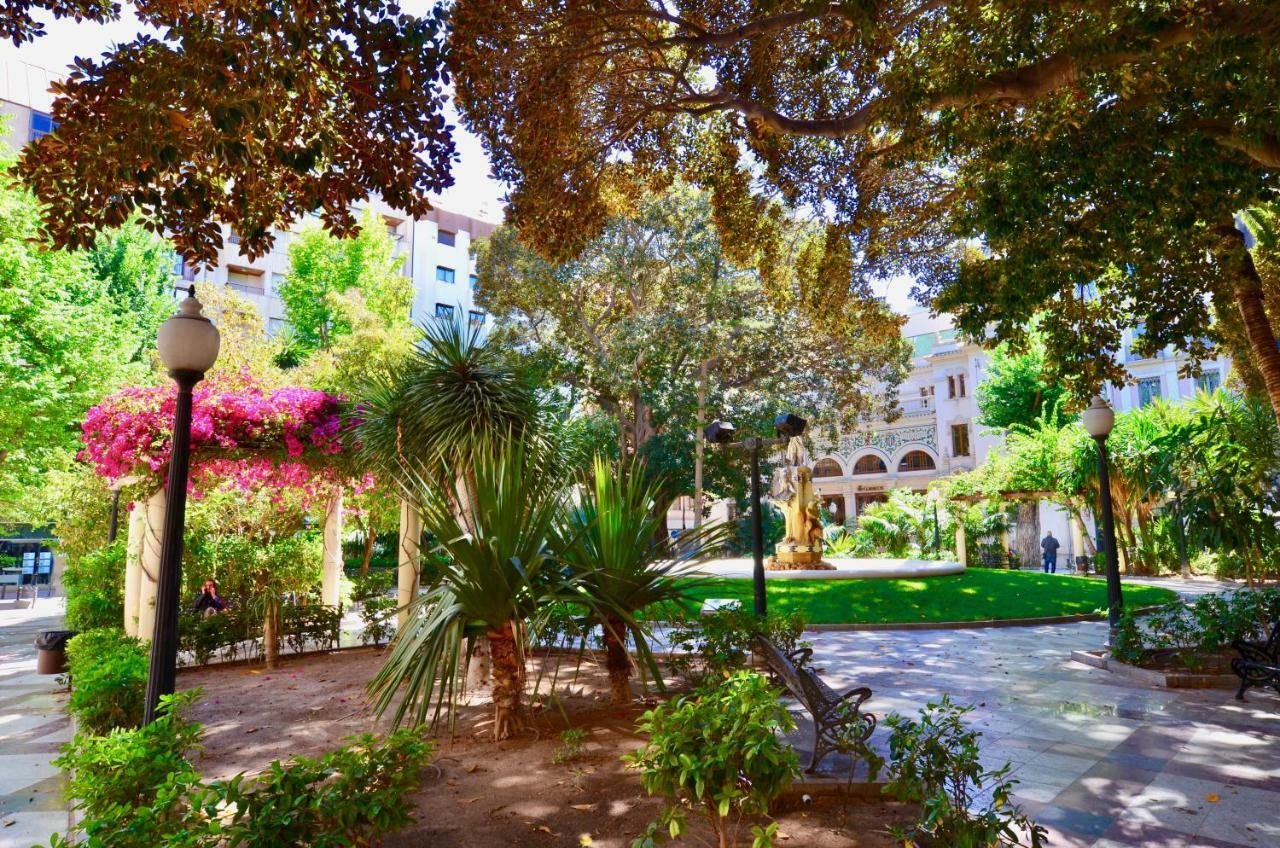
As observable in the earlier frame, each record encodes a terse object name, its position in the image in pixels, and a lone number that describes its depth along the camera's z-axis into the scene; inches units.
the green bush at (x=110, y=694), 225.3
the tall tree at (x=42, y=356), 636.7
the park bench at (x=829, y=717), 166.9
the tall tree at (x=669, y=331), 872.9
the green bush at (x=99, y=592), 433.4
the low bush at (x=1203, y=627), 328.2
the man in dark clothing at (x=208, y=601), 481.4
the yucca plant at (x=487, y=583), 171.8
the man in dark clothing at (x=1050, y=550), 1052.5
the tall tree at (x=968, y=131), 228.8
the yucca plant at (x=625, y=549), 204.2
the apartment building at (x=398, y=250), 1295.5
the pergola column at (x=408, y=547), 380.2
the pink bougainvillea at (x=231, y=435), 350.9
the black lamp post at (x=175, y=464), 185.5
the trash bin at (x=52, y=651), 407.2
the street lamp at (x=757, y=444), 355.9
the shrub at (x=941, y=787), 120.7
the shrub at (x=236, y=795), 106.0
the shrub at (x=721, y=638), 237.9
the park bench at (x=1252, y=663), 282.8
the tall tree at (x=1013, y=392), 1349.7
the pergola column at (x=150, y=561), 370.9
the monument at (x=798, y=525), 738.2
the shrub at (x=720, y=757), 116.6
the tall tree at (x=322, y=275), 1229.7
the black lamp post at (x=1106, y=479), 383.9
